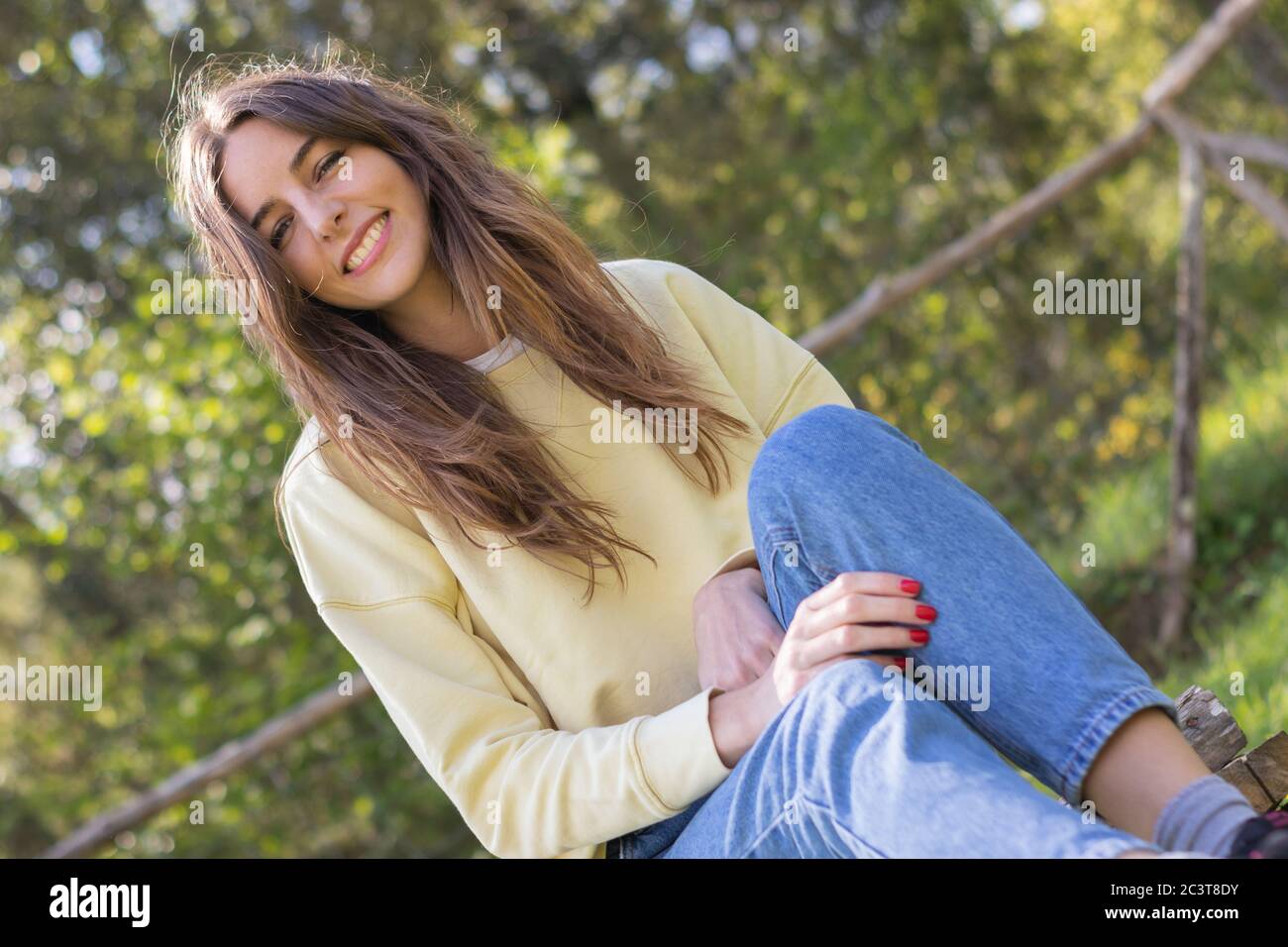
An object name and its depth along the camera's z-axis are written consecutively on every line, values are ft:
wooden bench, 5.57
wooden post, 11.78
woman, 4.54
